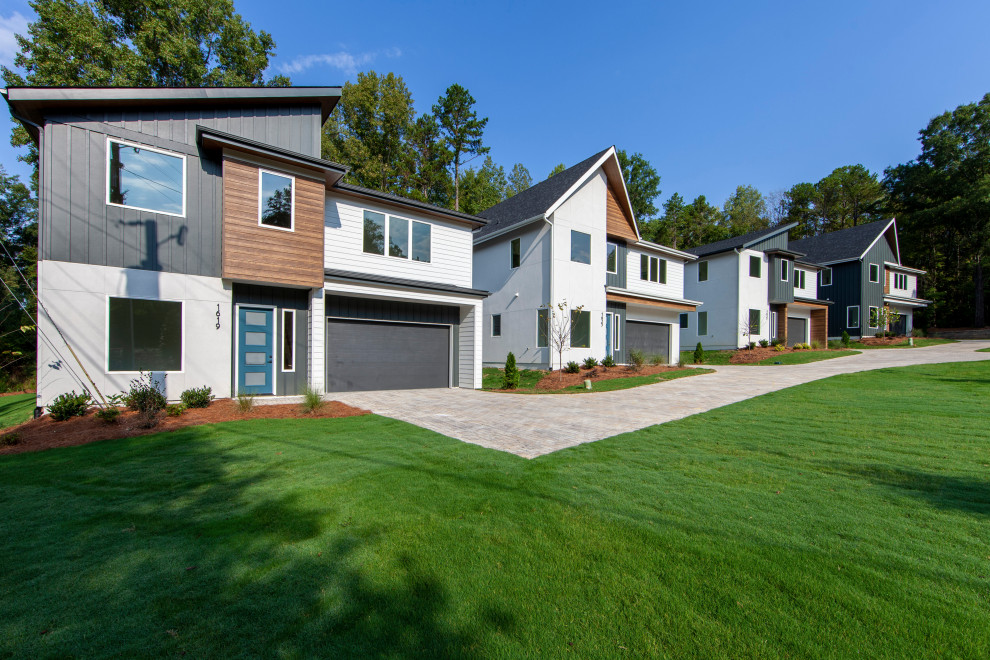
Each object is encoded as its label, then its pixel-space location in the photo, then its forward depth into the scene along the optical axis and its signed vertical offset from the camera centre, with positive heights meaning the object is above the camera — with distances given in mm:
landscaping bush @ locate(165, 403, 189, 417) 7598 -1426
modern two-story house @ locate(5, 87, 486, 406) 8039 +1947
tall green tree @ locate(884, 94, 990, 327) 31297 +10840
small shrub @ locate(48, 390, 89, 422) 7258 -1320
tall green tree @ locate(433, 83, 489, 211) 30125 +15147
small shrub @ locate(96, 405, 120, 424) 6918 -1388
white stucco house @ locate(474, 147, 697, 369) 15969 +2642
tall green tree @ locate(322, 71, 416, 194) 27703 +14104
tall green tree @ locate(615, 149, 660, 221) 39656 +14617
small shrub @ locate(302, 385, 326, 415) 8023 -1343
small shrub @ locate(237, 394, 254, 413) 7879 -1356
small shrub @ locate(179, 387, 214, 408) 8281 -1319
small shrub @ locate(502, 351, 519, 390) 13375 -1379
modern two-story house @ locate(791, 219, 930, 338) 27656 +4046
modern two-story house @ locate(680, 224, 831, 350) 22625 +2314
